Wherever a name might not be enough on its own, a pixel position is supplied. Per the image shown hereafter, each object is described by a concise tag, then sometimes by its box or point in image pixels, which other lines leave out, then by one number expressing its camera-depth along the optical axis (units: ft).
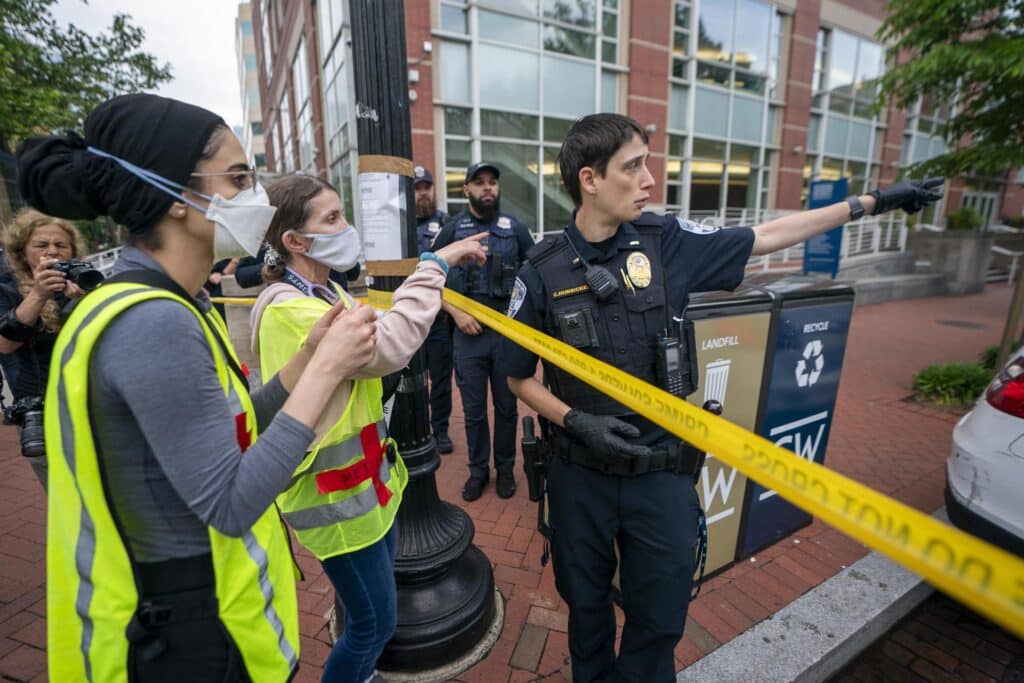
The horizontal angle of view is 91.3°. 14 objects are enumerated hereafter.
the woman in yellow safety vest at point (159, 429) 2.91
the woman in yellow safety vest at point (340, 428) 4.86
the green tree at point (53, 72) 25.44
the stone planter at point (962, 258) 44.80
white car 7.32
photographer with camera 7.86
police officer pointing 5.67
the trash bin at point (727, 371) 7.68
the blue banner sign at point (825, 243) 25.81
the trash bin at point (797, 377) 8.62
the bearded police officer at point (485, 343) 11.91
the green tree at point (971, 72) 14.67
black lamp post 6.60
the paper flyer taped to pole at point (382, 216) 6.65
